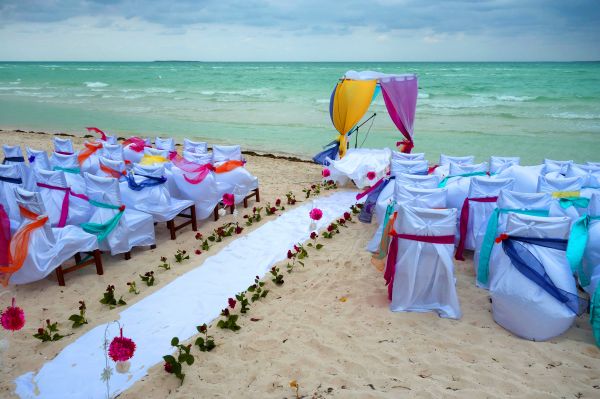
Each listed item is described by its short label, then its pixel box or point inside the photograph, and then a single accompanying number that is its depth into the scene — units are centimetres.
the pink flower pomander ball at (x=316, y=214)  496
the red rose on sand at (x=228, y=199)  554
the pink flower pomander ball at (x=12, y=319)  274
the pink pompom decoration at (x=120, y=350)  250
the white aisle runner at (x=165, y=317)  293
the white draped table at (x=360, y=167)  755
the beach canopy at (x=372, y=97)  797
